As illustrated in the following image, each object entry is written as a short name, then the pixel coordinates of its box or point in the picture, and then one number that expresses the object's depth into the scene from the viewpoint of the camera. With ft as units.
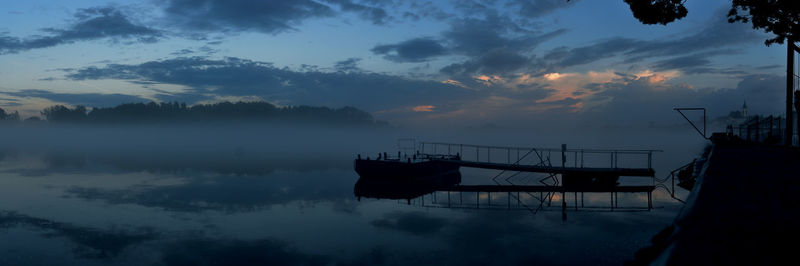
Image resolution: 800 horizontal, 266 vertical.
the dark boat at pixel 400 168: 149.69
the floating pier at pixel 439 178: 137.39
